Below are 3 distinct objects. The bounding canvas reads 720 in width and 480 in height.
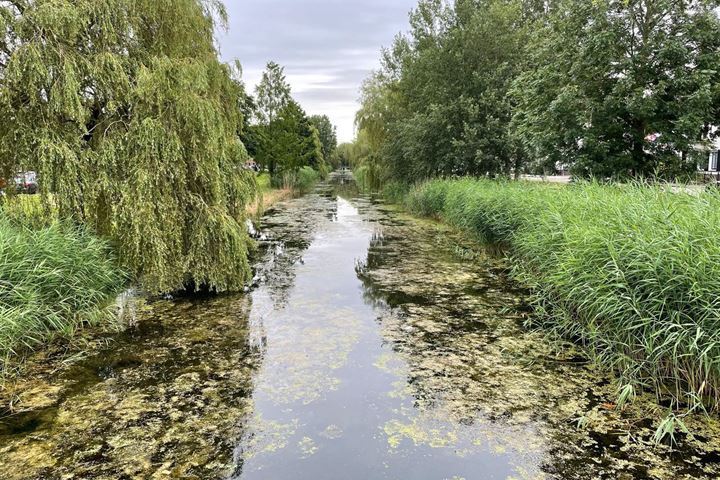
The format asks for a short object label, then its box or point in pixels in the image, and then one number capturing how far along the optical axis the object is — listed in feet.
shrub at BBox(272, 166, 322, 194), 82.33
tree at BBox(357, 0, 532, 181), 42.65
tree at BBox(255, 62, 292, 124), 80.84
